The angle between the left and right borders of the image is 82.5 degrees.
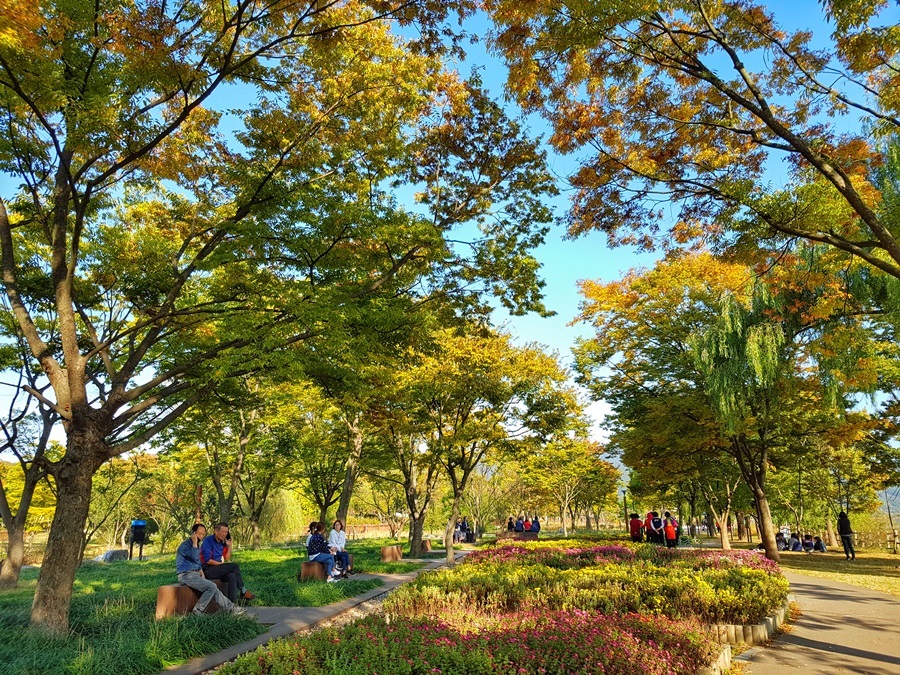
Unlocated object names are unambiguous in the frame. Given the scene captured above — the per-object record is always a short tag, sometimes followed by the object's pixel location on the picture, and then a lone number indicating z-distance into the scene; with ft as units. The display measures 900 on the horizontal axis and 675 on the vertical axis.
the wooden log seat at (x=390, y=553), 57.21
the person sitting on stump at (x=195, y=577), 24.45
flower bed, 13.88
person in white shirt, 41.98
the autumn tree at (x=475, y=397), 55.31
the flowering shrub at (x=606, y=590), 22.62
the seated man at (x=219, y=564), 27.30
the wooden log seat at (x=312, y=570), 37.78
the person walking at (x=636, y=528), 66.85
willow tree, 50.37
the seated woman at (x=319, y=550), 38.65
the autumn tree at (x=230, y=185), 21.98
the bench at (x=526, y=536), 86.36
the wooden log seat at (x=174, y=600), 23.33
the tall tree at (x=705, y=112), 18.24
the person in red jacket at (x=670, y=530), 59.77
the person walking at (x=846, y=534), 66.33
